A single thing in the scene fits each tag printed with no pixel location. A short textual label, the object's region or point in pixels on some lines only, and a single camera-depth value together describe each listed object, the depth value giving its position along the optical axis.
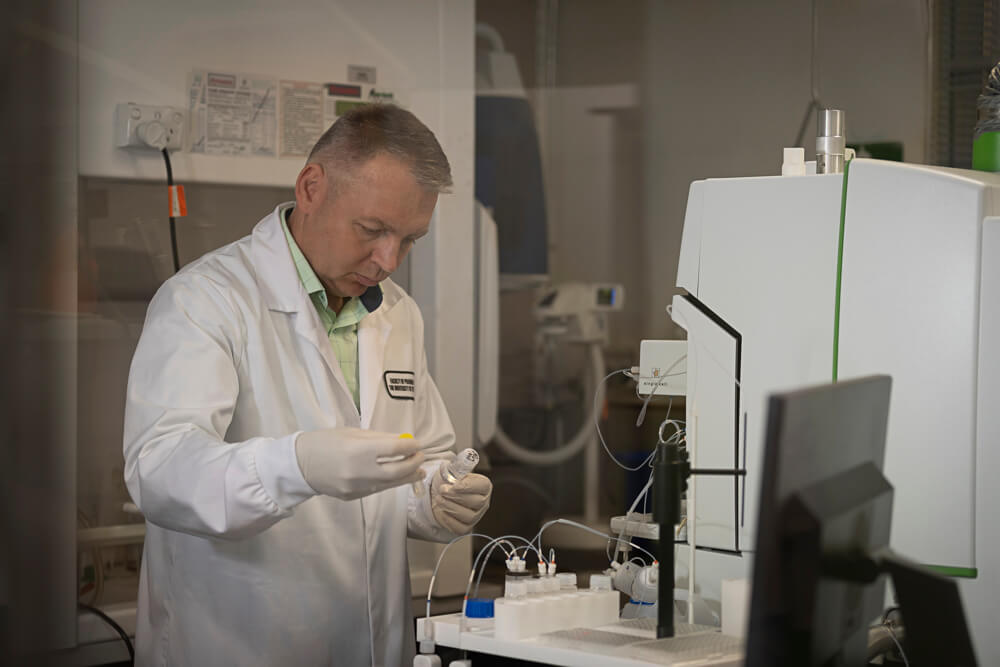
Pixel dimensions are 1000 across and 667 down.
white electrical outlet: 2.26
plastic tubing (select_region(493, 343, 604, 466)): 3.66
